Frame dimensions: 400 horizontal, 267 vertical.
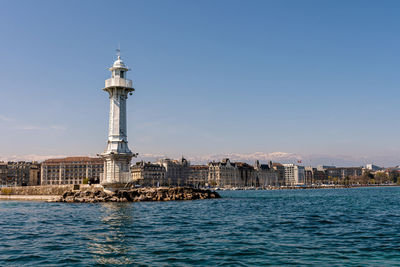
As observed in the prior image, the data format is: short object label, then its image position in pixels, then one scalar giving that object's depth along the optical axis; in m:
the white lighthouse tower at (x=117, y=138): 71.88
